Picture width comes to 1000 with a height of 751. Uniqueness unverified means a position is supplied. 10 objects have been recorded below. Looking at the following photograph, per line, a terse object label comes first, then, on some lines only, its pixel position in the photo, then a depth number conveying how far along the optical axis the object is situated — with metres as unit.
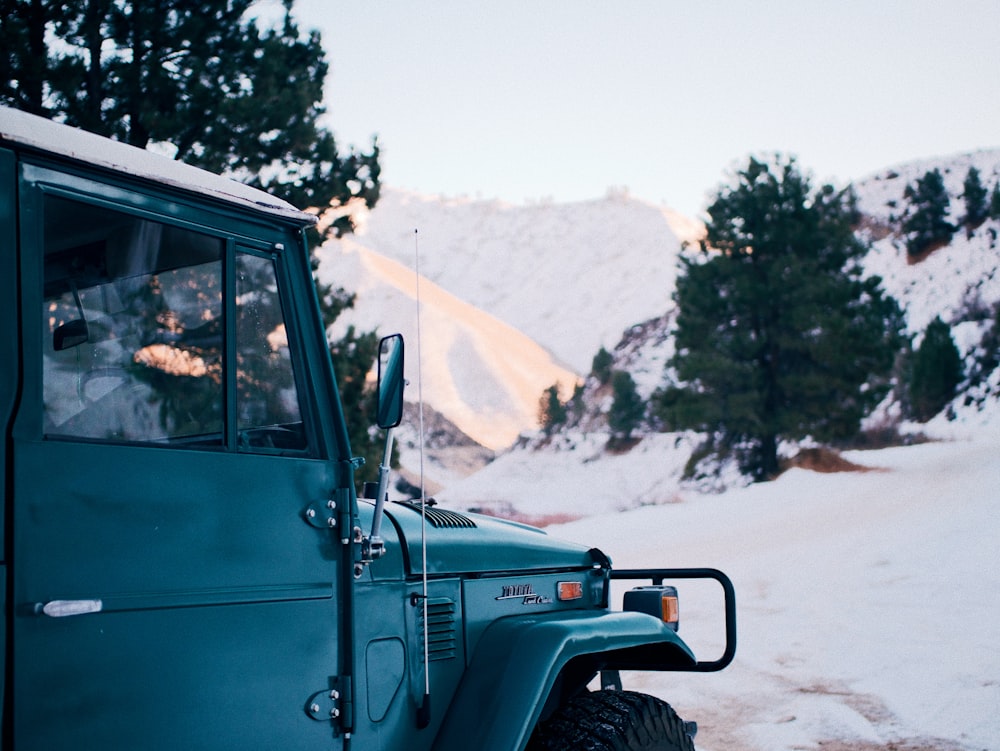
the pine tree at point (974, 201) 45.31
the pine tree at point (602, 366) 51.53
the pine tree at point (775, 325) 27.36
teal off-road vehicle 2.35
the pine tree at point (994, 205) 42.75
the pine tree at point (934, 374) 34.41
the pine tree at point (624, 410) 43.91
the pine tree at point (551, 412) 49.88
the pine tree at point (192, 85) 13.95
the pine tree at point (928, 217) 46.34
